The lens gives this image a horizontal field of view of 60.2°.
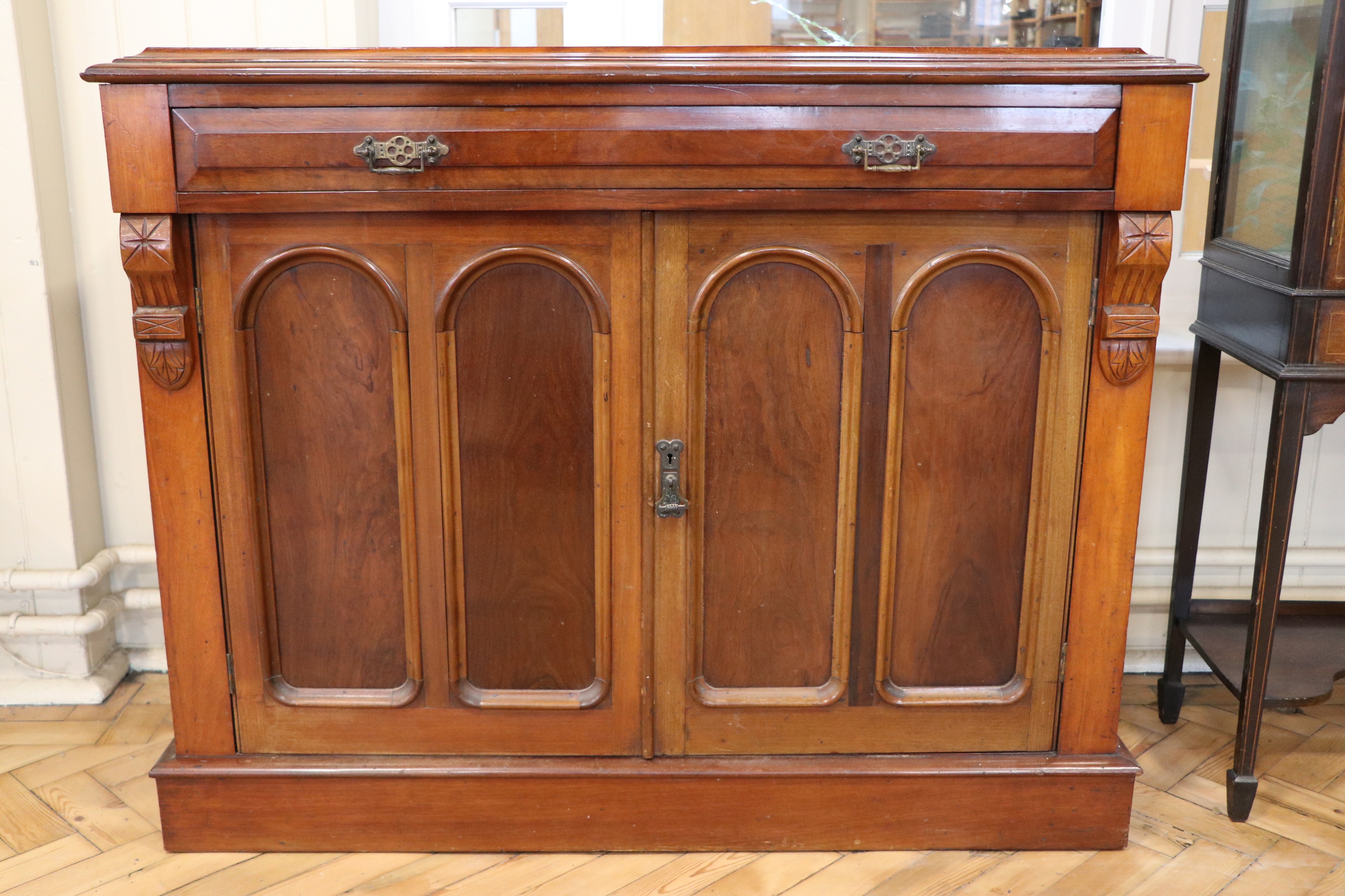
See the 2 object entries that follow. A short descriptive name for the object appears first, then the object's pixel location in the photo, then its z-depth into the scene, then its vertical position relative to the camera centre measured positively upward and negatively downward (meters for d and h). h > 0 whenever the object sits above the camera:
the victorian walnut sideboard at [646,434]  1.61 -0.47
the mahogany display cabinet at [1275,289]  1.76 -0.27
